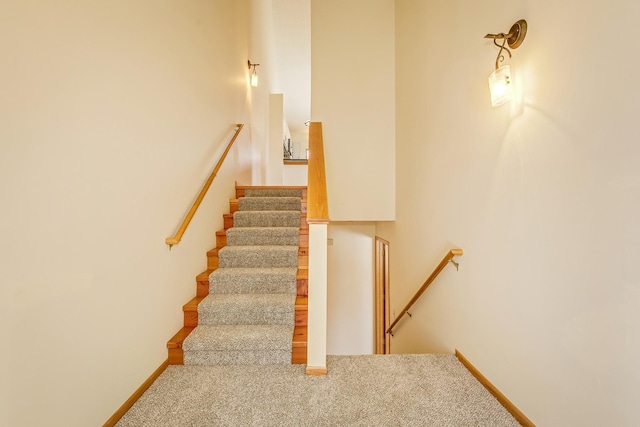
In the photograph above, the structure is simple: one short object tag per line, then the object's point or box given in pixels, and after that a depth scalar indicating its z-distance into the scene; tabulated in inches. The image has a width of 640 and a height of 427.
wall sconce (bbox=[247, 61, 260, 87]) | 193.6
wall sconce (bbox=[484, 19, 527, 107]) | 59.4
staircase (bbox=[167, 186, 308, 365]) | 79.3
